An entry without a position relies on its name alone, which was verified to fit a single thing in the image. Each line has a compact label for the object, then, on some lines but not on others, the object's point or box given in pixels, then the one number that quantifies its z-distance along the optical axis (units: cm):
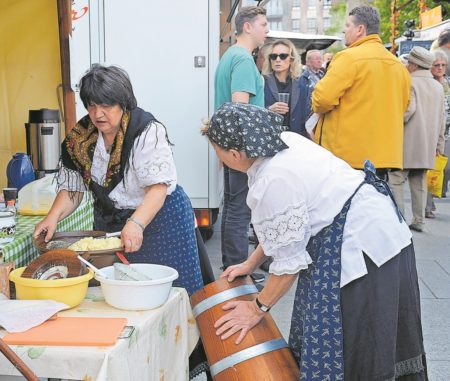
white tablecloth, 147
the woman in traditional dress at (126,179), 220
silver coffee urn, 387
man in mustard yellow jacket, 394
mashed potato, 202
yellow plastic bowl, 175
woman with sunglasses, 491
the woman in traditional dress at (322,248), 185
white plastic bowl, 173
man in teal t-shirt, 395
